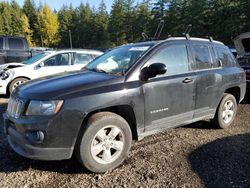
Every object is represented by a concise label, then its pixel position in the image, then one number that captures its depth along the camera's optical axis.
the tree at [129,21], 41.46
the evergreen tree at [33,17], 55.68
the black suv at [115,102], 2.37
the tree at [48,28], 53.78
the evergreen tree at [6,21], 50.93
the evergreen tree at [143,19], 38.12
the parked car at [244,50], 5.61
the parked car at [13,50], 8.18
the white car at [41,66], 5.90
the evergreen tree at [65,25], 55.68
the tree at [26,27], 52.07
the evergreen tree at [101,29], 48.94
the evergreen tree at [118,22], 43.51
